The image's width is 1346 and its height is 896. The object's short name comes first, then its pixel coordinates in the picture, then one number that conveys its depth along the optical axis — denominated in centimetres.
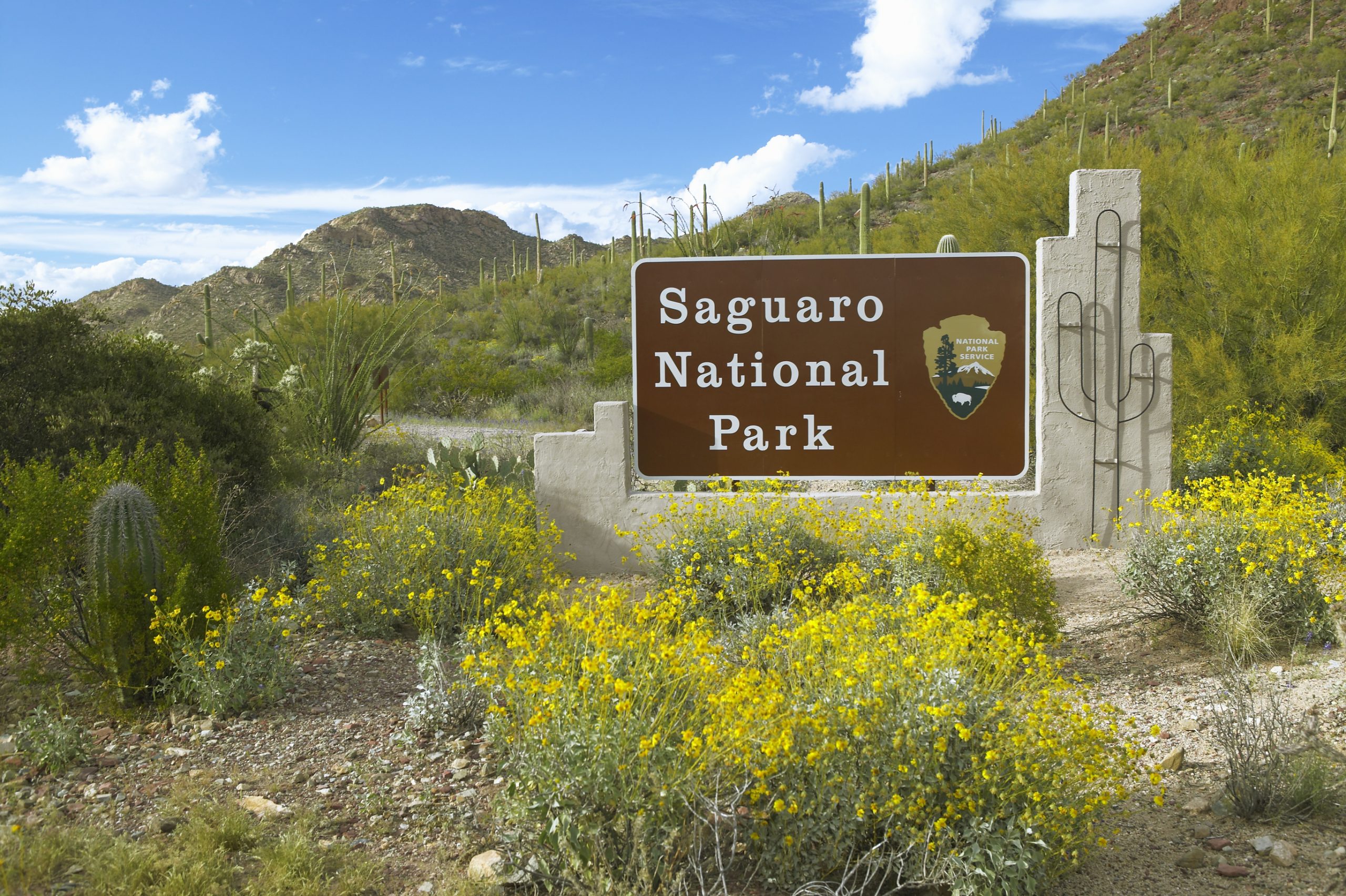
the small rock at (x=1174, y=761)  426
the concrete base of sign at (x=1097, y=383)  823
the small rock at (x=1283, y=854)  356
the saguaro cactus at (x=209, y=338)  1630
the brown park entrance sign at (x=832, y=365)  823
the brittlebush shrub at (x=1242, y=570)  559
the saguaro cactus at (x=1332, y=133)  2083
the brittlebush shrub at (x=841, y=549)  586
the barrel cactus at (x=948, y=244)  1005
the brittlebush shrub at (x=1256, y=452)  1009
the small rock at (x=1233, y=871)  350
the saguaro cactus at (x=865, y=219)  1350
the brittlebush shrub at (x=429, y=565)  609
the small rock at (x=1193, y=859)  359
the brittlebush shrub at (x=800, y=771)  316
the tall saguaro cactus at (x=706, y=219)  1058
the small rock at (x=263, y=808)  386
